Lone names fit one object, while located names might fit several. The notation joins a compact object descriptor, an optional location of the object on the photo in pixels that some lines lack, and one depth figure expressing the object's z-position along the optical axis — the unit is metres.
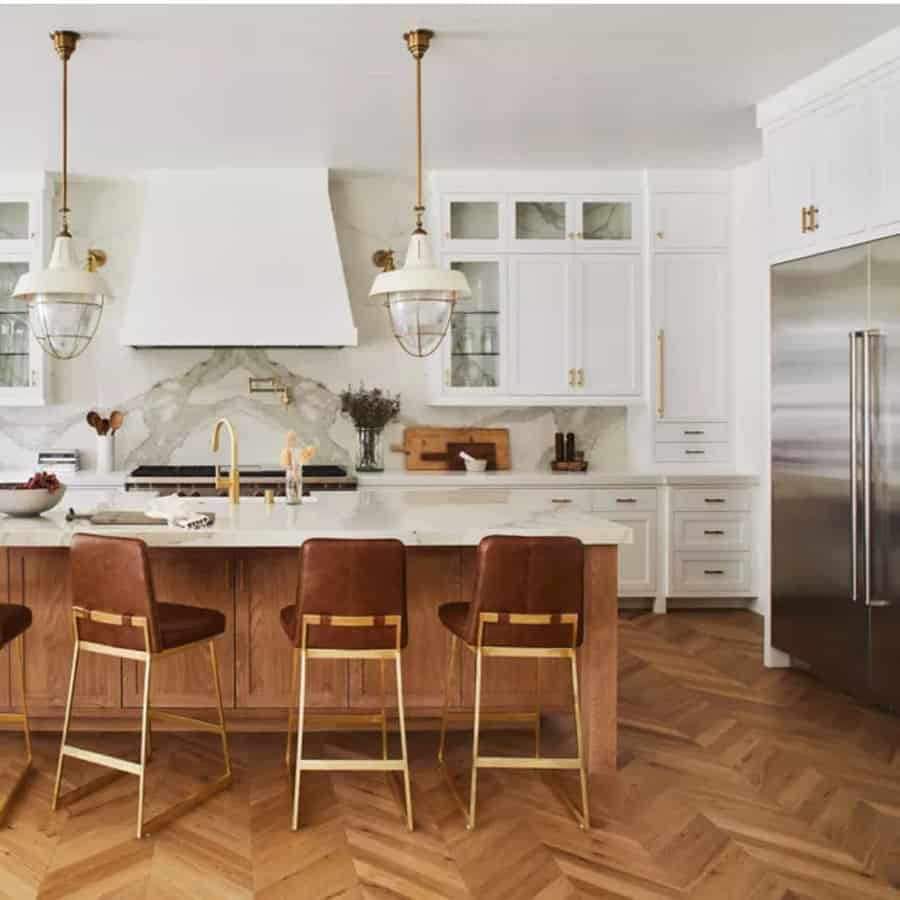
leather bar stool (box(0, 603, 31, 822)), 3.02
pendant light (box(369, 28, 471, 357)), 3.37
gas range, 5.54
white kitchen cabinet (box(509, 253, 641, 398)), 6.01
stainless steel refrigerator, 3.87
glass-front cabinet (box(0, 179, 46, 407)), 5.84
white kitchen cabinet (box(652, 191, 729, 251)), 6.00
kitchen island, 3.48
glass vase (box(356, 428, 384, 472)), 6.19
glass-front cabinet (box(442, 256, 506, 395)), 6.01
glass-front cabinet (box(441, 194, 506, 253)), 5.98
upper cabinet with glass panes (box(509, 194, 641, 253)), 6.02
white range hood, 5.73
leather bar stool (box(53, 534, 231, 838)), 2.86
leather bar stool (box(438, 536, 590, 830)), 2.88
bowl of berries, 3.34
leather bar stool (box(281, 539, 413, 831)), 2.86
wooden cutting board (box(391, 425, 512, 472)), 6.27
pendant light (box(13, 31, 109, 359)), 3.41
